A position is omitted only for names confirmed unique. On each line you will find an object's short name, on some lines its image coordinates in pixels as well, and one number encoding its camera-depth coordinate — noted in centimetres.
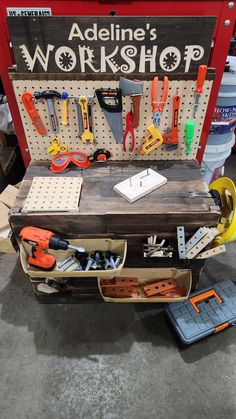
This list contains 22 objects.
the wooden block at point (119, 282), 176
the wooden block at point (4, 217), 191
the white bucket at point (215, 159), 223
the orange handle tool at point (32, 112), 137
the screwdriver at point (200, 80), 128
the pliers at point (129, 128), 142
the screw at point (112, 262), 145
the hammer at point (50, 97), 134
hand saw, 134
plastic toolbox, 155
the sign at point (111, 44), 120
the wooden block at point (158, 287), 172
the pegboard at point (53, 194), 132
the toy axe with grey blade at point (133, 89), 129
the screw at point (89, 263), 144
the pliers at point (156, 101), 130
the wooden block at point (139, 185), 138
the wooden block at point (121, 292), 175
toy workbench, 125
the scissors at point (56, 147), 153
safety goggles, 151
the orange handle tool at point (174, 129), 139
